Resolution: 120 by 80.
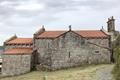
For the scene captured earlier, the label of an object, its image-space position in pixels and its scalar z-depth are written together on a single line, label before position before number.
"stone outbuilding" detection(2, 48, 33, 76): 42.27
